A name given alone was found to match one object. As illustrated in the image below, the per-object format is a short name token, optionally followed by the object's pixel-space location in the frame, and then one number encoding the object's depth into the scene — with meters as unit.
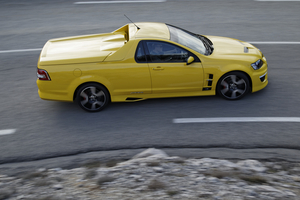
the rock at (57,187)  4.70
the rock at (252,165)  4.97
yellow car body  6.62
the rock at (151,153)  5.48
